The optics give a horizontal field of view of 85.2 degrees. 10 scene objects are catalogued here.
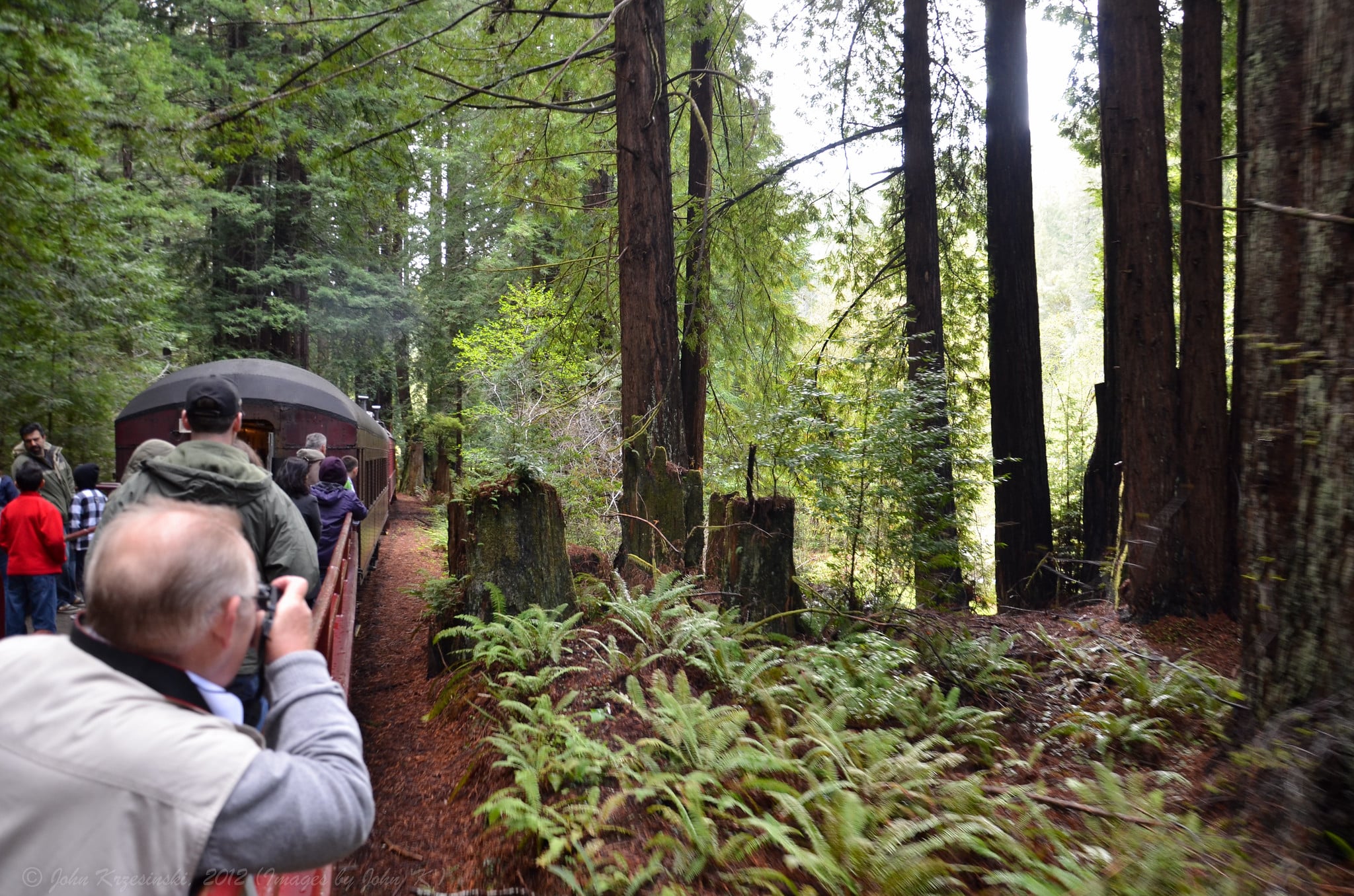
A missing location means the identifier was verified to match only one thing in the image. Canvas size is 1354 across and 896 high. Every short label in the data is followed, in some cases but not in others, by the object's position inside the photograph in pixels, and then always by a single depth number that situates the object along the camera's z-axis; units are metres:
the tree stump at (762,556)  6.67
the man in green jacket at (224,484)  3.22
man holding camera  1.19
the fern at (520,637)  5.41
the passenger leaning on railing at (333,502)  7.22
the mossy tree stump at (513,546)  6.04
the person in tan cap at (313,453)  6.70
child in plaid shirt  8.55
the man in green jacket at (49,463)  8.00
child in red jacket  7.27
